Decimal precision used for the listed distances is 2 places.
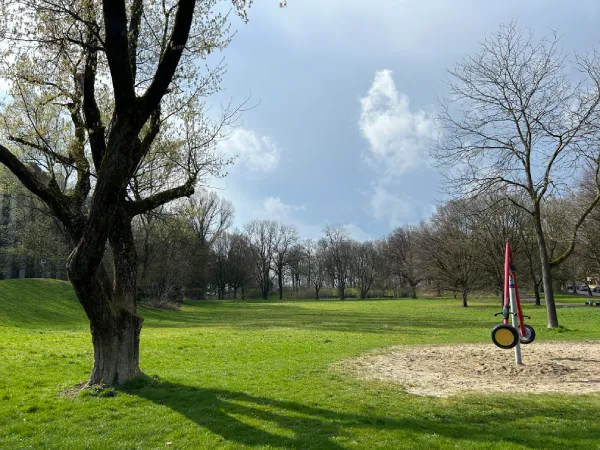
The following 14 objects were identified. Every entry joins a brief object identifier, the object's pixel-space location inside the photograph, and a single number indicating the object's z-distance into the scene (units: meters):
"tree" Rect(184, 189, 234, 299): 63.68
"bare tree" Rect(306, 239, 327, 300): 95.69
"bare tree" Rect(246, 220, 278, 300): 92.06
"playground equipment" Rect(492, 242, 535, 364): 10.48
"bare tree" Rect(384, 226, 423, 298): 74.97
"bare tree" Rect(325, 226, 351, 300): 92.50
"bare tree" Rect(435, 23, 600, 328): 19.34
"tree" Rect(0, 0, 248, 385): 8.07
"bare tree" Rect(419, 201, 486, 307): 44.78
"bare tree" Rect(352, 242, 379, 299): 91.25
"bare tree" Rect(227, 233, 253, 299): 85.11
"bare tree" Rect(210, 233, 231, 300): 82.85
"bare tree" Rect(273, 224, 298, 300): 94.19
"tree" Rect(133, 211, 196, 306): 39.69
